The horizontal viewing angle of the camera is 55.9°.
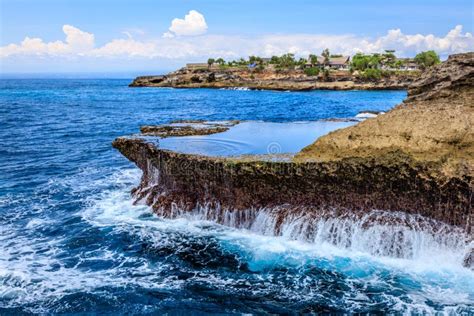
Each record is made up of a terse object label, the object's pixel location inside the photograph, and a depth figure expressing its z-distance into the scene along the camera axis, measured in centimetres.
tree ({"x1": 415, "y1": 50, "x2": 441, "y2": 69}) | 15614
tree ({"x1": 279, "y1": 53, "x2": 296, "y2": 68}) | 18388
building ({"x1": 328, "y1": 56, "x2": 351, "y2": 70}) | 18894
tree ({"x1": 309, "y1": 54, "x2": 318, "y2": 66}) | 18038
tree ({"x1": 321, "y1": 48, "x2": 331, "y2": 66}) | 18542
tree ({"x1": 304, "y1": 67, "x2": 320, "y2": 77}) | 16162
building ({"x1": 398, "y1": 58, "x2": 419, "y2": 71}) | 17358
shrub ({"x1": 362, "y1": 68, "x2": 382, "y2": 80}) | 13912
